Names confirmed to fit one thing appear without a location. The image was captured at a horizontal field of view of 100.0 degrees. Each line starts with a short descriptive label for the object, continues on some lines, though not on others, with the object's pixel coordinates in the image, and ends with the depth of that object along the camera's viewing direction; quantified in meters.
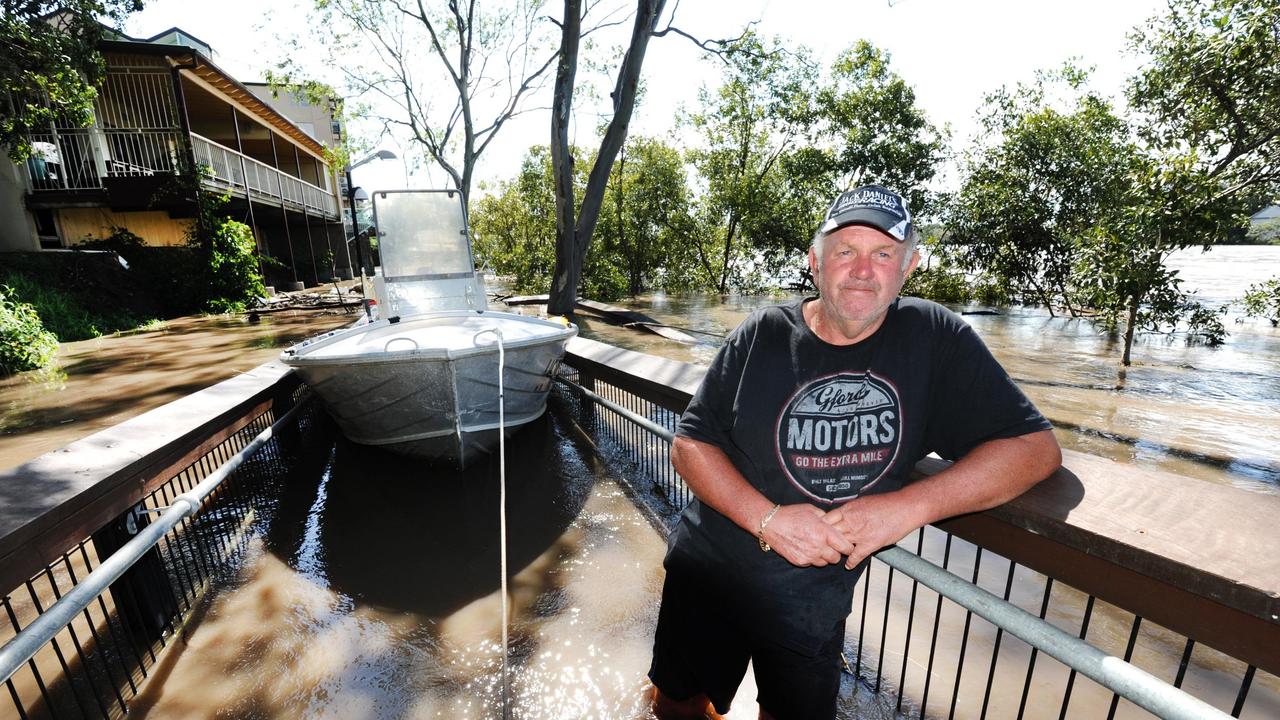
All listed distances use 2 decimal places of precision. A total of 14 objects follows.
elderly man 1.40
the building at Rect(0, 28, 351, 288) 13.59
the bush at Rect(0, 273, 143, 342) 11.30
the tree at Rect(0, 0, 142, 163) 7.83
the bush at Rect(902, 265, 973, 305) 21.16
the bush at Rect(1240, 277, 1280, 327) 8.96
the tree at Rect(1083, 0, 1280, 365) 7.37
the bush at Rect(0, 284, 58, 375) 8.80
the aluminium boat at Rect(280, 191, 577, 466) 4.44
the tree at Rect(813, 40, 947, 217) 20.14
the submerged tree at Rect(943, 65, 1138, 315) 16.50
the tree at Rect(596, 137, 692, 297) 23.92
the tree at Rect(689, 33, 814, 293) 21.62
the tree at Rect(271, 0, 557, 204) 18.92
